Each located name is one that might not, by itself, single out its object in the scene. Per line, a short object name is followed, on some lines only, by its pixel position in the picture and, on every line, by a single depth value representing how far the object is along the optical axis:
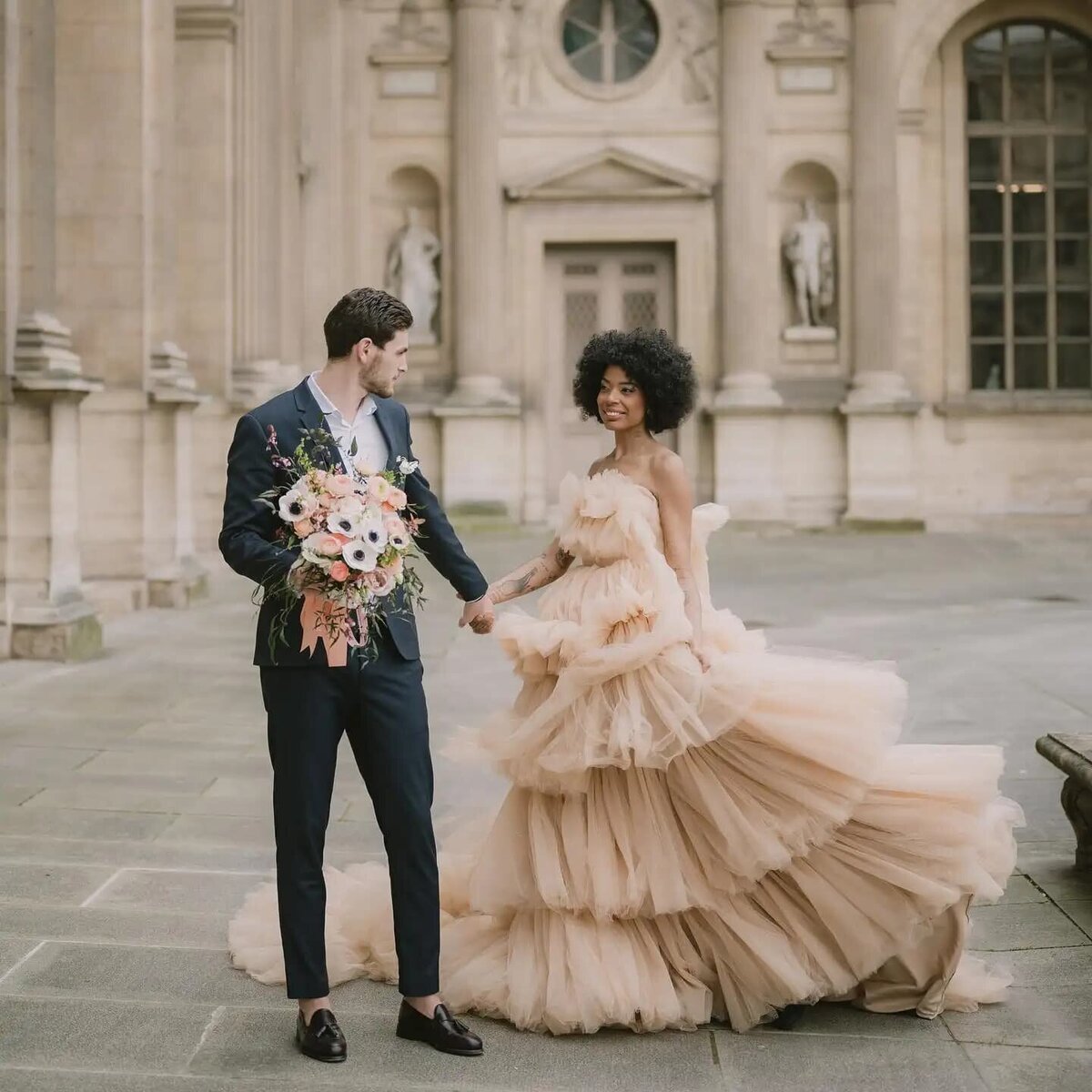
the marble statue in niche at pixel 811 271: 21.50
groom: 3.60
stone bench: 5.06
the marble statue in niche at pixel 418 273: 21.64
